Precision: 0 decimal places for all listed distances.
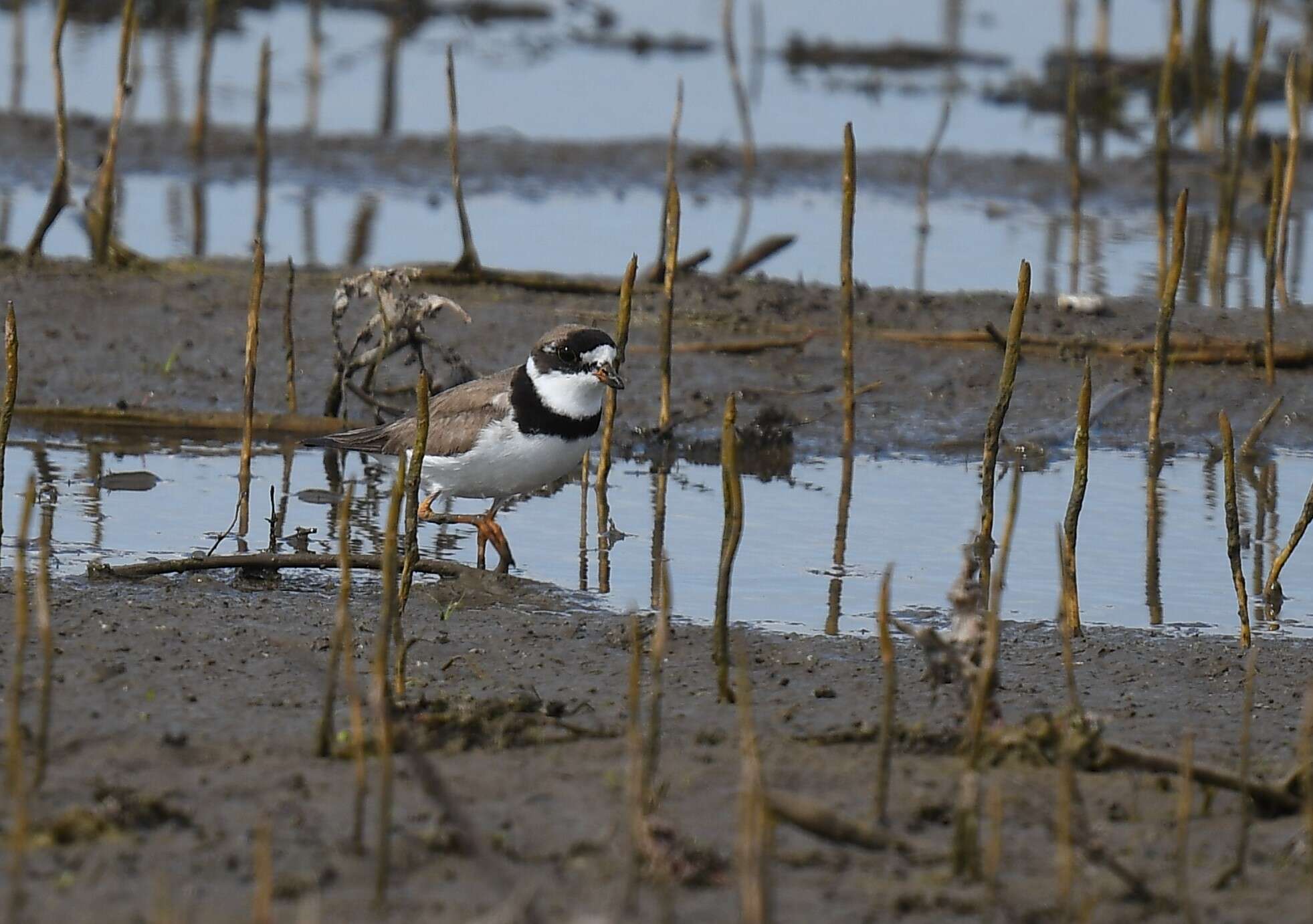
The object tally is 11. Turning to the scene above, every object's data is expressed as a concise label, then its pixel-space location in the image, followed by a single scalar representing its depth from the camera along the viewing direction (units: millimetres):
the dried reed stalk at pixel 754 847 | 7773
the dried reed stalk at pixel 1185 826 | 8672
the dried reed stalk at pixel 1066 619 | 10422
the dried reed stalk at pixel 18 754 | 8352
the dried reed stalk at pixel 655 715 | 9625
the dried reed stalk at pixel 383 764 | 8828
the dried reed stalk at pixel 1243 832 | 9352
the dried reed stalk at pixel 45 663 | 9758
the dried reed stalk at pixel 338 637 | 9828
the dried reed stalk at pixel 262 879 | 7809
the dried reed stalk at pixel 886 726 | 10039
